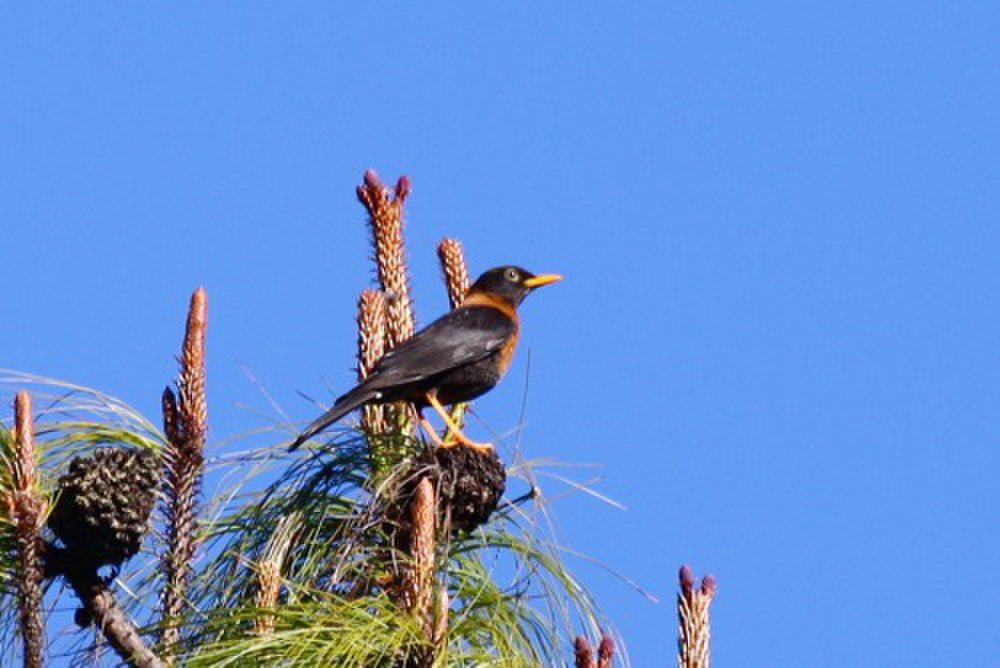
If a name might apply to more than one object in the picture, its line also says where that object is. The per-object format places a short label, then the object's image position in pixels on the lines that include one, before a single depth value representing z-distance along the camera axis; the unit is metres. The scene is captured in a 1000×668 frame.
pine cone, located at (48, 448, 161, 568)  10.26
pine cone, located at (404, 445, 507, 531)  11.11
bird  13.08
